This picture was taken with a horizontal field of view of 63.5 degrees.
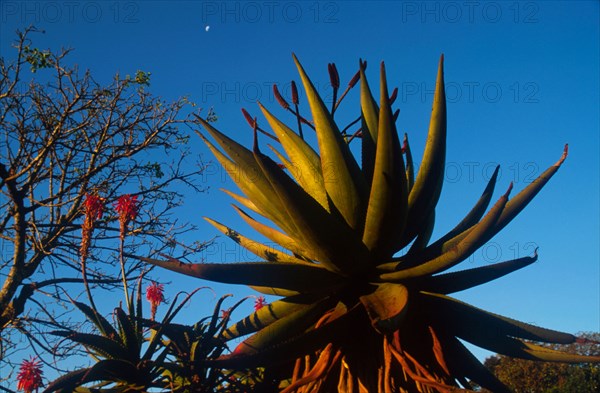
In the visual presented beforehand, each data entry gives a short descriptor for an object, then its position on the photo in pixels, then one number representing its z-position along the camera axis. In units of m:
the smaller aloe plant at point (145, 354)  2.05
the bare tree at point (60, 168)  7.49
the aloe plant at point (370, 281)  1.92
